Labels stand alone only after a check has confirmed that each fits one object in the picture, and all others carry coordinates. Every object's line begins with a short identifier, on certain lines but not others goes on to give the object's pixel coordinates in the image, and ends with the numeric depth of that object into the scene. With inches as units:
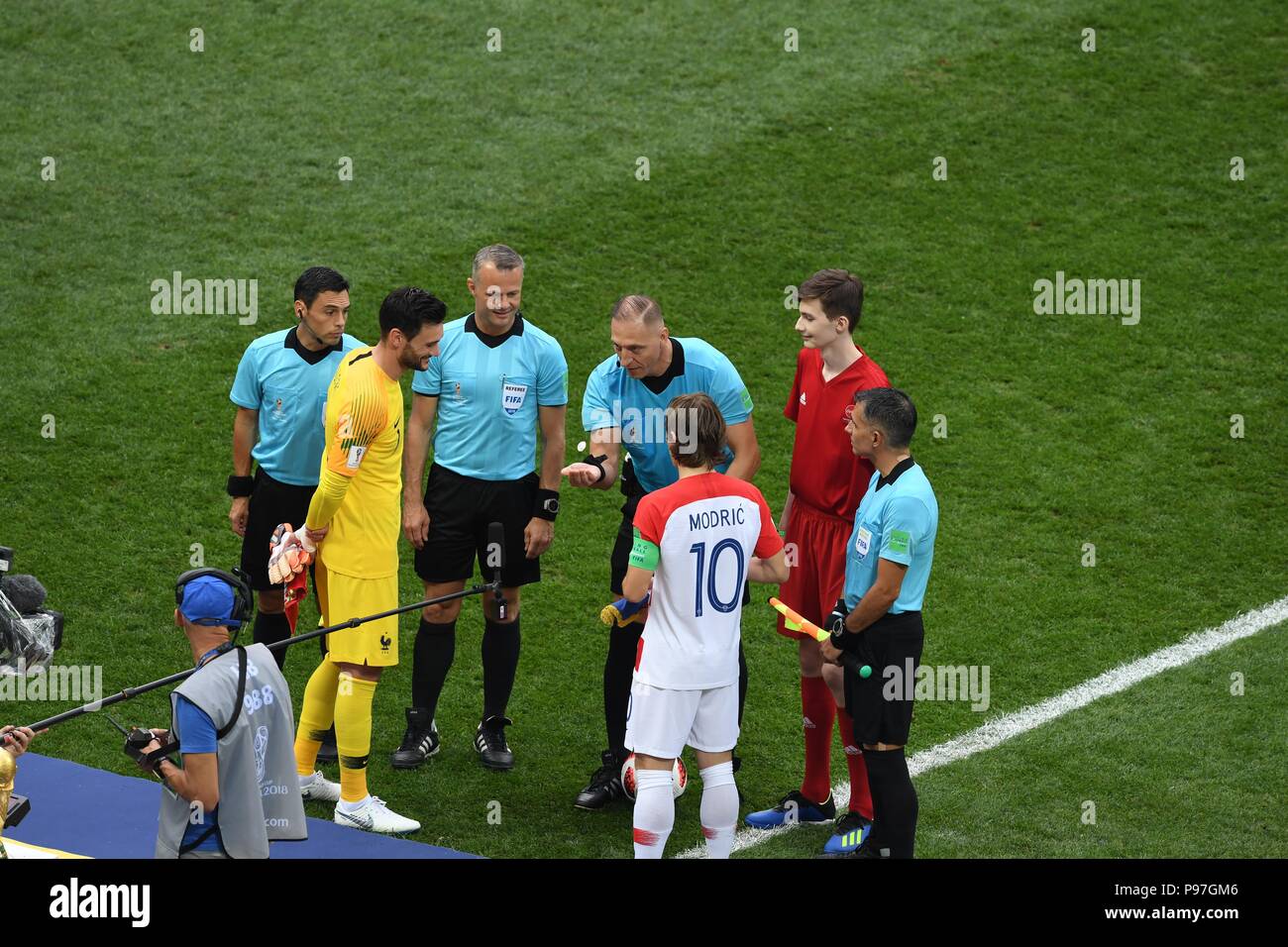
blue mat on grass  424.8
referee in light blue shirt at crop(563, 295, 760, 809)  465.1
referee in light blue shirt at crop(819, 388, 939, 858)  408.5
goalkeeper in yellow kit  442.3
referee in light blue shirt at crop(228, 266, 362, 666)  482.3
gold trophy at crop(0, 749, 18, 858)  337.4
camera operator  329.4
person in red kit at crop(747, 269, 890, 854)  448.8
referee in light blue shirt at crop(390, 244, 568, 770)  482.6
